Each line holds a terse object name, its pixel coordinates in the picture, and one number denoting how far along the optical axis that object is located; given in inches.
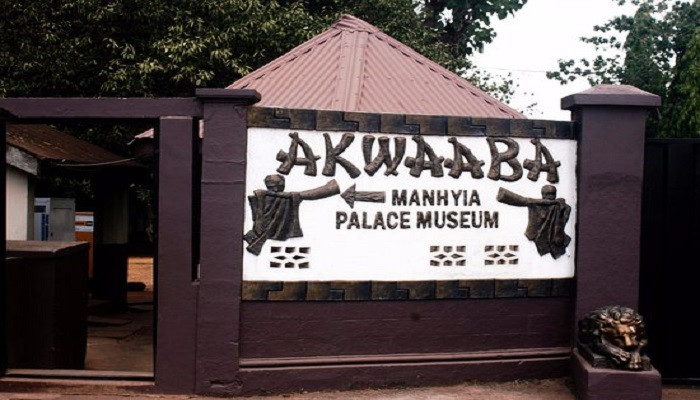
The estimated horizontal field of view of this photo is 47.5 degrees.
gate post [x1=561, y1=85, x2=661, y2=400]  273.6
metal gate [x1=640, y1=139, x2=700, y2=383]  279.9
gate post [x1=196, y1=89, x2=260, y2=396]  257.3
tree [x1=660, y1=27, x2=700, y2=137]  769.6
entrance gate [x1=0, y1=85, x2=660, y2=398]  258.2
